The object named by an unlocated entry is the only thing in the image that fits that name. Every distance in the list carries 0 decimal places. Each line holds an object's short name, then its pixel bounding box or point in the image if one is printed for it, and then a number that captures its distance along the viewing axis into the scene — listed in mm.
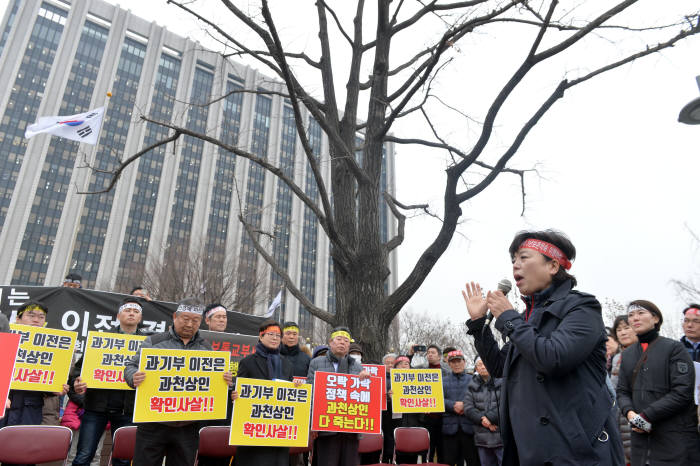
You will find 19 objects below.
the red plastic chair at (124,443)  4688
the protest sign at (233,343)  7117
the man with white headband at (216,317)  6863
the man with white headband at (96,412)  5098
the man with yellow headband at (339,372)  5227
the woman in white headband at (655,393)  4137
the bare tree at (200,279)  22969
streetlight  5605
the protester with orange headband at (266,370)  4801
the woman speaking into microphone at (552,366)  1823
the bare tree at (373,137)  5699
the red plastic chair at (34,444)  4078
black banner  8141
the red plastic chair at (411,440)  5898
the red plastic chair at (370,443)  5887
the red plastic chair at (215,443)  5141
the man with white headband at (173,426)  4195
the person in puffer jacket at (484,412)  5887
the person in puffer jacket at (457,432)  6578
